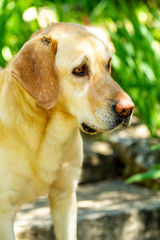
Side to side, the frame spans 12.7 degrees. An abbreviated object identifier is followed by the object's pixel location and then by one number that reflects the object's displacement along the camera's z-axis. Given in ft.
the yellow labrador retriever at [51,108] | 11.85
